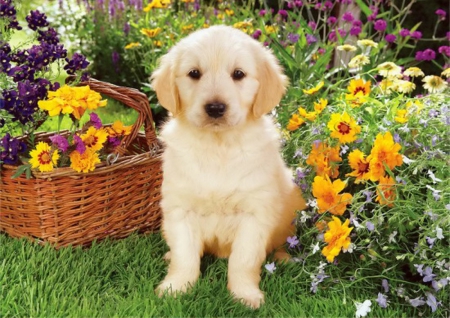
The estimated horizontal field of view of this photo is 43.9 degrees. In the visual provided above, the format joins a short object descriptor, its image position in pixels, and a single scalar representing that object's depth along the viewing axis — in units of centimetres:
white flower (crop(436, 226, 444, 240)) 204
